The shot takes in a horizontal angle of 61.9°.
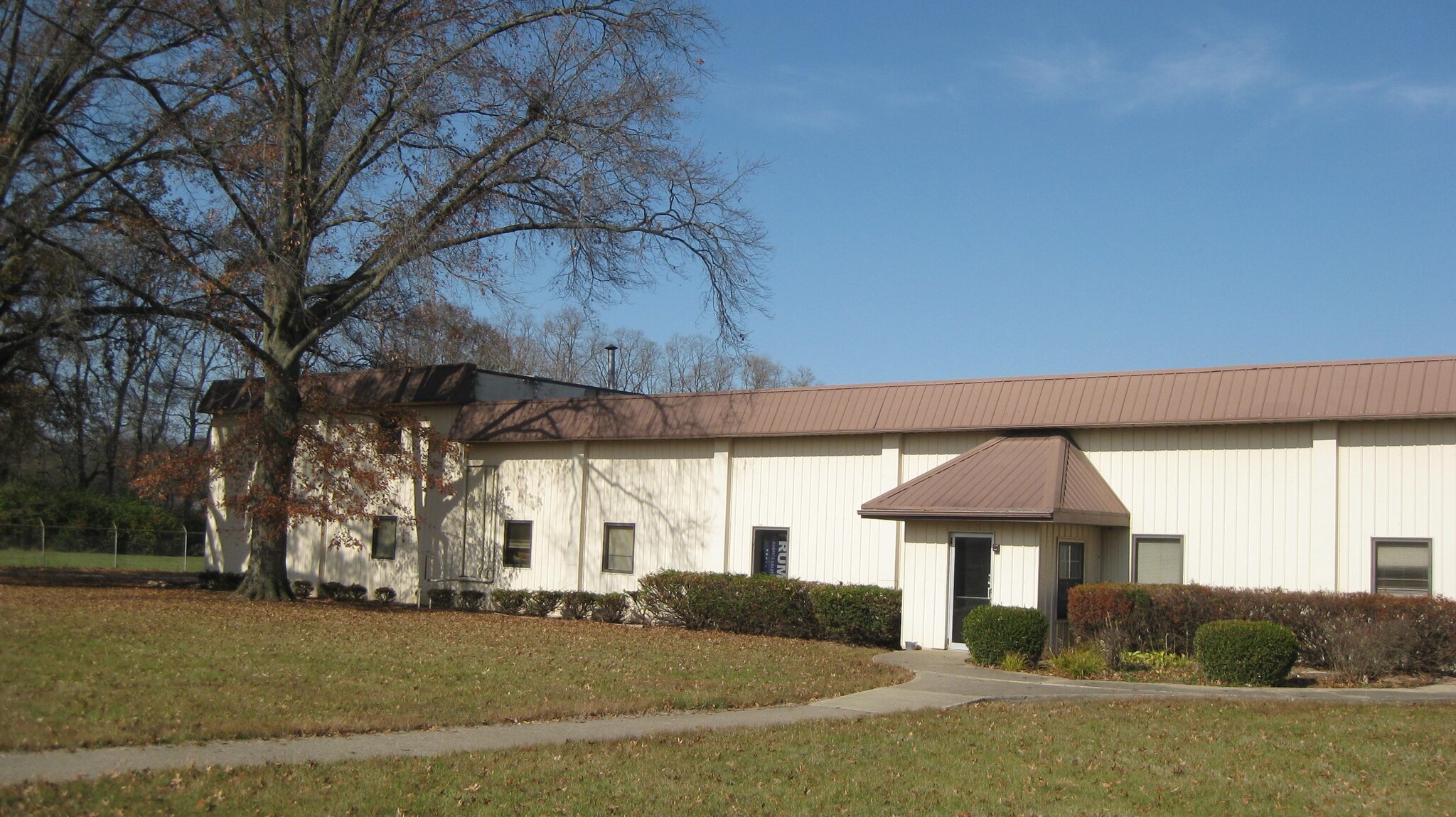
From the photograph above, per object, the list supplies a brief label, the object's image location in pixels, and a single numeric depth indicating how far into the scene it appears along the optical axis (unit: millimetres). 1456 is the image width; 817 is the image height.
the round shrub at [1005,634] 18312
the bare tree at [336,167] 25625
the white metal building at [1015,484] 19094
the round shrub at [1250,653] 16172
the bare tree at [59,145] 24391
